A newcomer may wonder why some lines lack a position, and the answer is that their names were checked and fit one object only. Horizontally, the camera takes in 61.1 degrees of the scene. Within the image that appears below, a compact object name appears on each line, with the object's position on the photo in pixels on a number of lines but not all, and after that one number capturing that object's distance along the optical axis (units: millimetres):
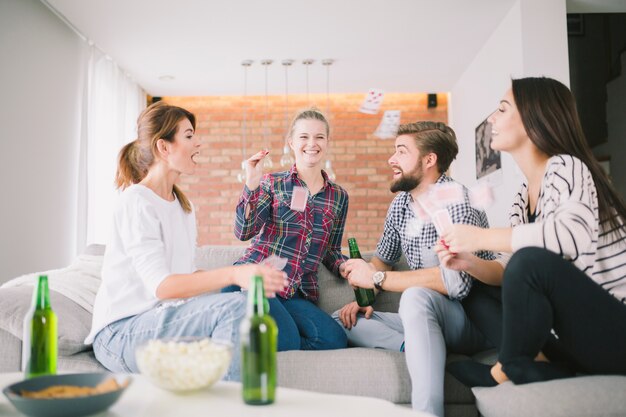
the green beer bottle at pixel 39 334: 1112
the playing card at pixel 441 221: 1577
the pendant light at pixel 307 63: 5120
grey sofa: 1741
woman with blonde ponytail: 1428
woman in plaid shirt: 1987
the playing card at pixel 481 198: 1992
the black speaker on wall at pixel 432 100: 6379
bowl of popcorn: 986
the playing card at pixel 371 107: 2785
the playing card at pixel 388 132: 2308
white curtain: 4645
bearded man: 1652
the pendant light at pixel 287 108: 5188
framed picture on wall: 4422
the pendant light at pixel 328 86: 5152
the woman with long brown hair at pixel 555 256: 1360
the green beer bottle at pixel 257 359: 950
